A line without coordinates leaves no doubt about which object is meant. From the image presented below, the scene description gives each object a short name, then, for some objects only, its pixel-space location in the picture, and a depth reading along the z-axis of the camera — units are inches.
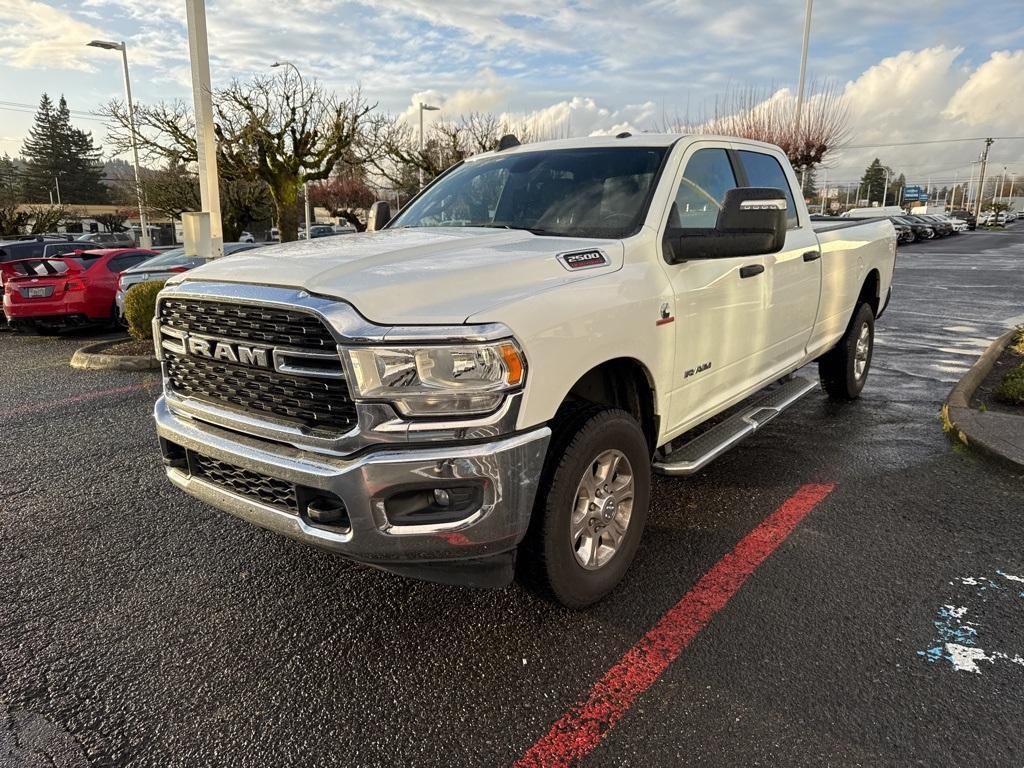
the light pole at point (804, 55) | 997.2
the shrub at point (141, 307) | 336.8
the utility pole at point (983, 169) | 3187.0
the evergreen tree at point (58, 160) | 3117.6
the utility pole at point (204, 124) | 366.3
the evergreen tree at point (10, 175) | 2960.1
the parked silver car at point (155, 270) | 420.2
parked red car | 432.8
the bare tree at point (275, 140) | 746.2
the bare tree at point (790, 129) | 1048.8
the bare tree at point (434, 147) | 1117.1
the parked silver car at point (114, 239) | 1088.4
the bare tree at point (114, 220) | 1982.0
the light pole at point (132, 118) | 836.6
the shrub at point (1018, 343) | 288.1
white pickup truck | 92.0
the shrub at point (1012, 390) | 220.1
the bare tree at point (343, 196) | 1941.4
